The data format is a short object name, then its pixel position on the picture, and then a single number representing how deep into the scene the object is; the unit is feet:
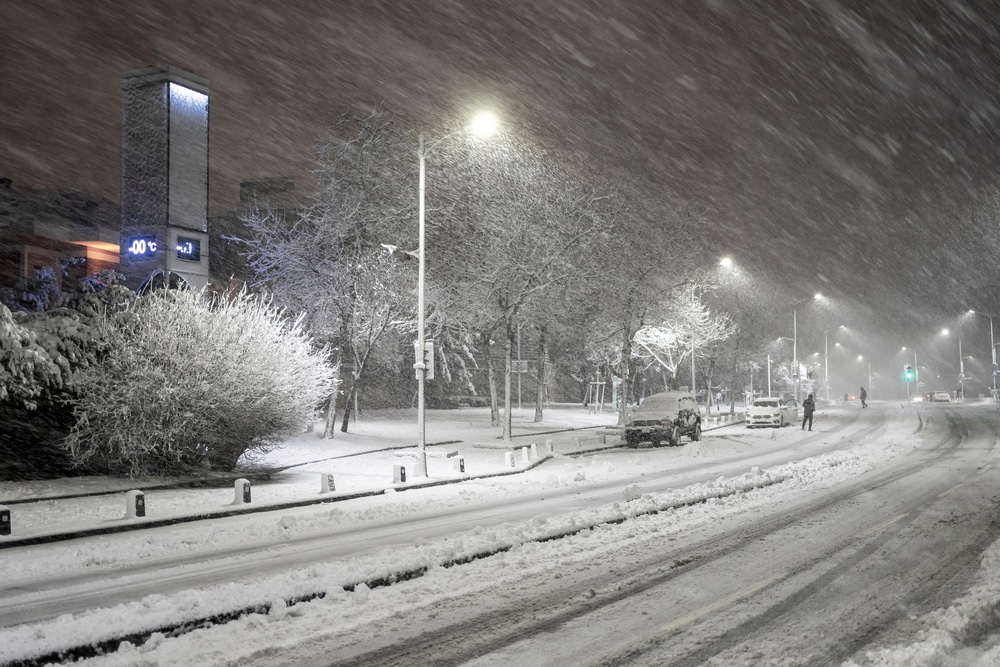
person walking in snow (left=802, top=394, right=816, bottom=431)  134.92
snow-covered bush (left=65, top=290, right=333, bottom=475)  62.54
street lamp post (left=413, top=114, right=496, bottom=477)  68.64
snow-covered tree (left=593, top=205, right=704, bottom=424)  135.03
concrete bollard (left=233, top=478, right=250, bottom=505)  54.65
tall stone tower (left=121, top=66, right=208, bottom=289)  163.02
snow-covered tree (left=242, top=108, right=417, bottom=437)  103.60
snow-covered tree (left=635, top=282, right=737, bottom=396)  155.84
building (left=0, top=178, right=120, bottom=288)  176.45
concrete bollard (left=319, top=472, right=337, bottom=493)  60.49
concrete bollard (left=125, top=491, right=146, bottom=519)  48.21
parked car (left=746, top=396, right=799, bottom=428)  145.69
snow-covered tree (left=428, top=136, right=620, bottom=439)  105.19
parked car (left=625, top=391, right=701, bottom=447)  105.91
